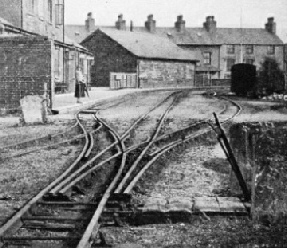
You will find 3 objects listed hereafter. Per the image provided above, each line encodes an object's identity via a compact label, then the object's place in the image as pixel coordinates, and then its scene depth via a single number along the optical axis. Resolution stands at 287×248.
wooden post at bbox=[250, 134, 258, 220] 5.61
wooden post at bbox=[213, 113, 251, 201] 6.19
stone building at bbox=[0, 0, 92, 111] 18.81
